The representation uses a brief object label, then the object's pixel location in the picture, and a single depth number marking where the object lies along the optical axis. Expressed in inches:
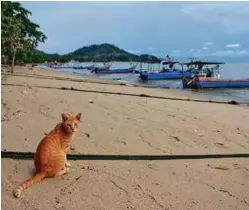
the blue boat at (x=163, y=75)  906.1
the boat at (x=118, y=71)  1254.1
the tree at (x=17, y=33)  558.4
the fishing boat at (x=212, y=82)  683.2
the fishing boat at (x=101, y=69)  1278.8
